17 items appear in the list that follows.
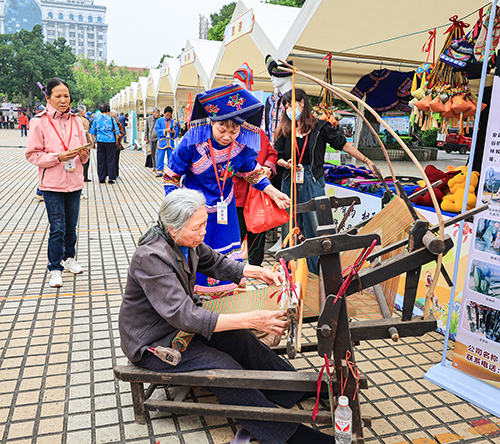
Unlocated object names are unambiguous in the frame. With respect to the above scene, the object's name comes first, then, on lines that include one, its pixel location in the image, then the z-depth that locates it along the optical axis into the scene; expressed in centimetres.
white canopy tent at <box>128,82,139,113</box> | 2014
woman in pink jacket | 365
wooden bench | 199
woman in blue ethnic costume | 269
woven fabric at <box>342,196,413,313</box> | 241
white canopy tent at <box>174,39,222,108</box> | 863
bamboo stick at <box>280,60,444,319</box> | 179
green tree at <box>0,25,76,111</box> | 4131
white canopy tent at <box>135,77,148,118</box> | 1719
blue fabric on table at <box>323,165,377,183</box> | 503
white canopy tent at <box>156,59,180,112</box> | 1232
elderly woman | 194
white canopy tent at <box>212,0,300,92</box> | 552
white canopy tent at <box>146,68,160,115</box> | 1472
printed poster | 238
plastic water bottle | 185
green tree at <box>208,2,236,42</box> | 3375
